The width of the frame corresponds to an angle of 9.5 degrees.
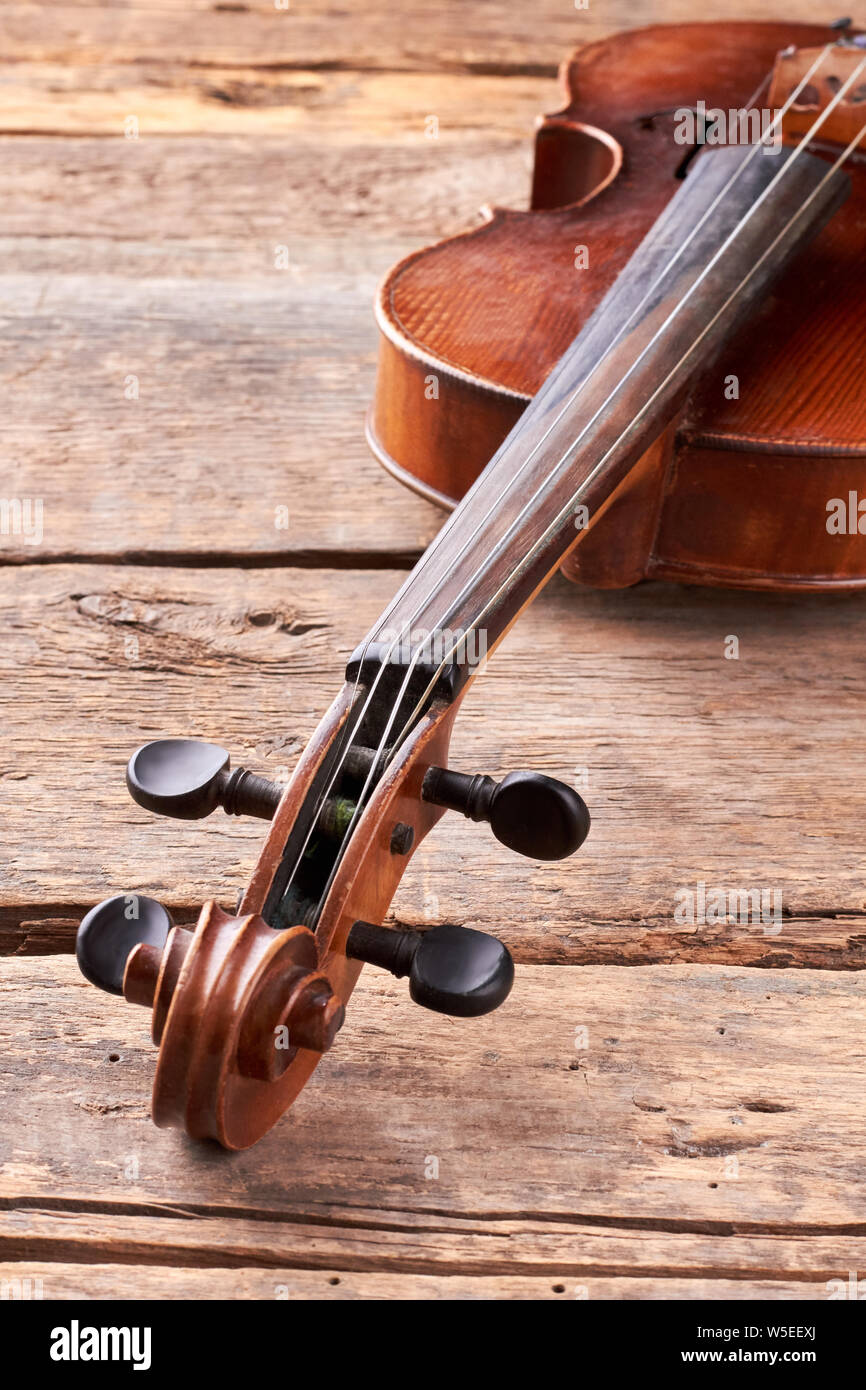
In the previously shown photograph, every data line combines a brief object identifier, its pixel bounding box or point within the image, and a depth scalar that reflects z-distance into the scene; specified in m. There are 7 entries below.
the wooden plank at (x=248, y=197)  1.58
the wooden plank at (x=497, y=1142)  1.10
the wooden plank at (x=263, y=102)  1.83
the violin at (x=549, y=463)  1.08
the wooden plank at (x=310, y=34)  2.03
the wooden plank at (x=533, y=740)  1.18
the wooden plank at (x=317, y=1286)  1.09
